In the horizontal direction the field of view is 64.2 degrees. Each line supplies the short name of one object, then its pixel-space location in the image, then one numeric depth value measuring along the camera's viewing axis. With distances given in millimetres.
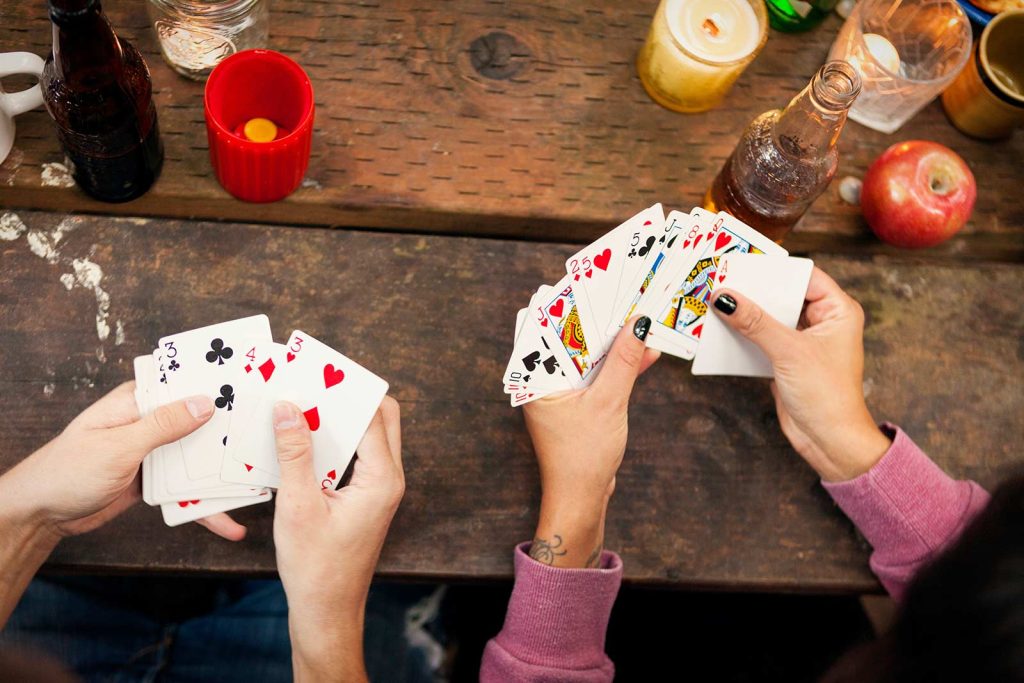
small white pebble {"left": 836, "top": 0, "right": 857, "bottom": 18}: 1582
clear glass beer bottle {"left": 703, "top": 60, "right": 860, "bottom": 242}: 1235
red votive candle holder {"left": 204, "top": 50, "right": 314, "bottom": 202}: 1198
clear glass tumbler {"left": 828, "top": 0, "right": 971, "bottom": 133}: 1438
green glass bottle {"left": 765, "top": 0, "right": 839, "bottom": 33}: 1522
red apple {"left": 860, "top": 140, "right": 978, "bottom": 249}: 1395
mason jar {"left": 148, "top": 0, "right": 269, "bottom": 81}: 1335
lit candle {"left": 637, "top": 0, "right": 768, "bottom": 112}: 1368
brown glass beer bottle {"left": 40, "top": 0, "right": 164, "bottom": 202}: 1062
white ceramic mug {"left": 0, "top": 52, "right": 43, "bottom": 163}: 1206
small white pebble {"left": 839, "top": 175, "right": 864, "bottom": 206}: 1495
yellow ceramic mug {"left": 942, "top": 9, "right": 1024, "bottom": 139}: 1468
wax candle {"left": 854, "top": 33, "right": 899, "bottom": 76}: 1476
